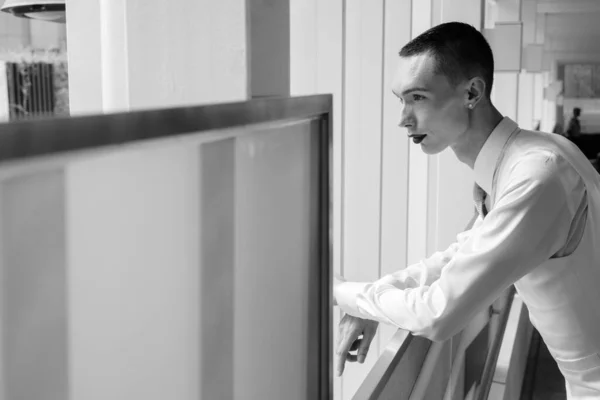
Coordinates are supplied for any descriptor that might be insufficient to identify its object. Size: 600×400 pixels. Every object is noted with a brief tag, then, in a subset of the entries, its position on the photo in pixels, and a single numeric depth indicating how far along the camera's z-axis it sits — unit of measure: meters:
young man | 1.55
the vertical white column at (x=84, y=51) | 1.39
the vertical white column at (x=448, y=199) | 3.37
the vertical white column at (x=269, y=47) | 1.15
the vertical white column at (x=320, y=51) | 2.74
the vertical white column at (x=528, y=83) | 8.48
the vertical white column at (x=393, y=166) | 3.11
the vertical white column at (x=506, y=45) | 3.66
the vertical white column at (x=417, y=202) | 3.39
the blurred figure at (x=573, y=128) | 14.69
